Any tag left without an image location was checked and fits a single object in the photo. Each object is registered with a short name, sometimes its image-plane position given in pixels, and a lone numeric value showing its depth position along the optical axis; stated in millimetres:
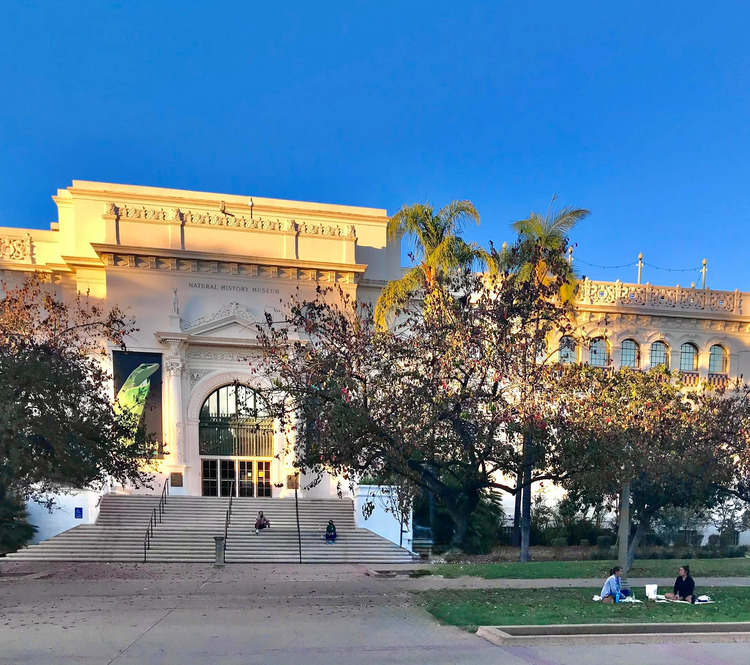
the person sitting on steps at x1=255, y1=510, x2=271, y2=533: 21297
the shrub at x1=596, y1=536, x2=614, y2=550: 24484
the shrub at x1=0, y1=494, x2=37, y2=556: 19859
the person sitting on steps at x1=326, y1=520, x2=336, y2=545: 20875
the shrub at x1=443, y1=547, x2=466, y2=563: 19031
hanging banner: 25328
